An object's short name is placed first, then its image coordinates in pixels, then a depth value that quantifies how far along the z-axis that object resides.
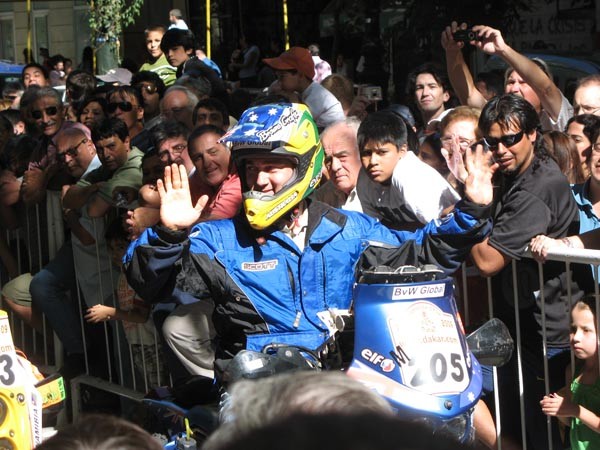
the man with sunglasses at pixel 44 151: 7.03
